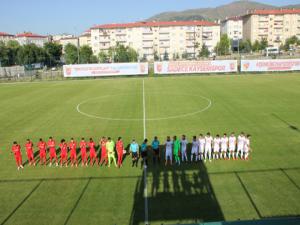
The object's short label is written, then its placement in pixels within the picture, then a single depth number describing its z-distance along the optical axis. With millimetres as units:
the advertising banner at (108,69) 53406
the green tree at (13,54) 99700
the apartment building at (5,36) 176812
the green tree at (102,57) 101625
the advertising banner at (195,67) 52531
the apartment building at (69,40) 186125
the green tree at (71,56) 96812
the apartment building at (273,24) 150125
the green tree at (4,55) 94625
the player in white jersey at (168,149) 14078
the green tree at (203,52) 117956
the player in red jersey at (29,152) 14711
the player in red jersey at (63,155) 14645
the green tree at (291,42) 126975
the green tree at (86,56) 96750
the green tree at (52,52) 107688
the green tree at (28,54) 99312
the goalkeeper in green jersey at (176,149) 14303
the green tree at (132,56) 95956
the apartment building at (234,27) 166000
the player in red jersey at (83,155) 14500
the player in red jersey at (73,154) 14602
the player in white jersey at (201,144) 14621
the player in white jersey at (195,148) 14328
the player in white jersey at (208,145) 14586
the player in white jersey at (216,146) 14654
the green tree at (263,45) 126538
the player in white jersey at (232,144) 14685
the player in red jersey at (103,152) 14602
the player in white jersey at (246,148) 14561
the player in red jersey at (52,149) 14805
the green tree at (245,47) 127625
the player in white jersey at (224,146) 14784
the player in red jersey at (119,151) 14383
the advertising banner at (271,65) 51094
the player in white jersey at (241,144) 14600
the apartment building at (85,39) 174400
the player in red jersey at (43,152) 14861
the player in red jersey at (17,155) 14391
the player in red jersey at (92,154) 14477
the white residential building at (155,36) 136625
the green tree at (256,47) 125888
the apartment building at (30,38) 172875
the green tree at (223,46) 123000
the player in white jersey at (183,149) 14352
